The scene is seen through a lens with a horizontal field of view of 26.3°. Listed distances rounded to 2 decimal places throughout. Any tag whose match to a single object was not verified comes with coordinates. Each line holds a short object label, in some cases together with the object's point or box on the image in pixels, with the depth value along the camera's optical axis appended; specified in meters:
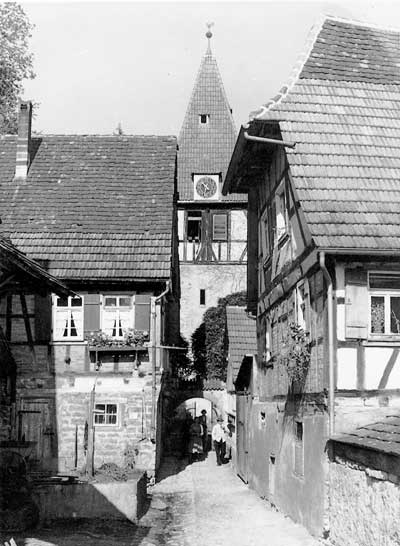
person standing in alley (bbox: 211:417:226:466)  27.08
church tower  43.22
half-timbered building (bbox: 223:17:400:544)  12.73
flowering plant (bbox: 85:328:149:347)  21.48
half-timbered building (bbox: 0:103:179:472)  21.34
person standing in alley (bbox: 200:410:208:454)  29.89
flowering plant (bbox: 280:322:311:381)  14.00
